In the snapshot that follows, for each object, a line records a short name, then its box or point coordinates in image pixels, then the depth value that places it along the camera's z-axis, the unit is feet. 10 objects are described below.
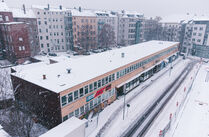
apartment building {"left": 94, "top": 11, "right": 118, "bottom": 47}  253.03
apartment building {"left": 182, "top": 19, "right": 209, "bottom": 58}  215.84
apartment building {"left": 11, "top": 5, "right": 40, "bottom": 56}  190.08
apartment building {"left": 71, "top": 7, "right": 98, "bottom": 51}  219.41
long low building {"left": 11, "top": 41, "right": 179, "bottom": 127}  65.10
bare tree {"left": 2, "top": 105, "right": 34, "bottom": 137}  54.90
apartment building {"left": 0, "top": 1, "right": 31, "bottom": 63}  149.07
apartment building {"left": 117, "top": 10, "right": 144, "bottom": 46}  281.58
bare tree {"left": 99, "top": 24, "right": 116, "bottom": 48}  236.63
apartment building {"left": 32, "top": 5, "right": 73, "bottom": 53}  210.38
